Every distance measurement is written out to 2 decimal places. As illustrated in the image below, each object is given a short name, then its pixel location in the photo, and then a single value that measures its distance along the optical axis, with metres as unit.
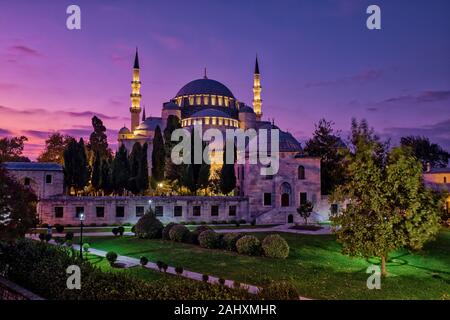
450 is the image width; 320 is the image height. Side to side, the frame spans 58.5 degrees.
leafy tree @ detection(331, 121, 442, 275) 19.30
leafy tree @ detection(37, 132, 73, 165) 65.38
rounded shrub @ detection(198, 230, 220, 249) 25.98
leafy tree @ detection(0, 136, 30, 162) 60.22
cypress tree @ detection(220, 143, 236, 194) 46.72
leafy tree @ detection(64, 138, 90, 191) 42.75
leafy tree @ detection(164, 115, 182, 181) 46.66
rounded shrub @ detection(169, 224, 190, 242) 28.05
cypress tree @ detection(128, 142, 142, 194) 44.62
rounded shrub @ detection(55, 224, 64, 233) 33.50
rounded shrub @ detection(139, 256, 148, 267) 20.77
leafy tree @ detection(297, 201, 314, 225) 38.03
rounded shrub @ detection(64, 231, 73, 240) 28.53
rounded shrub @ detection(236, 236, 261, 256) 23.91
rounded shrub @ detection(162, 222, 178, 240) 29.28
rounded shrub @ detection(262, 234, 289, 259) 23.28
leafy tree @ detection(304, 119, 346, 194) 48.53
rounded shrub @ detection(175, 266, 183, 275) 18.83
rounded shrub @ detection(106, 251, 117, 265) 21.28
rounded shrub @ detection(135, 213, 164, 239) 29.78
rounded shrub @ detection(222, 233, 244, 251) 25.19
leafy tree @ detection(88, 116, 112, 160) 62.62
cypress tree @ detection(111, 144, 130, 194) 44.59
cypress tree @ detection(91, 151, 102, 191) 44.84
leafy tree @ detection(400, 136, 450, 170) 78.50
